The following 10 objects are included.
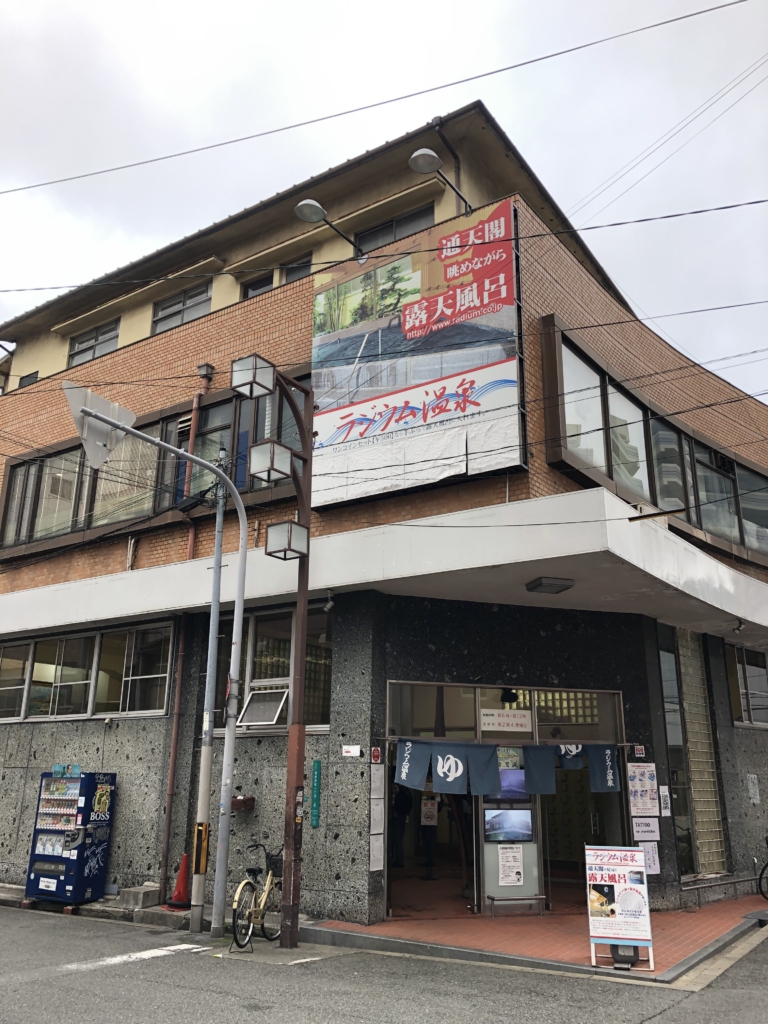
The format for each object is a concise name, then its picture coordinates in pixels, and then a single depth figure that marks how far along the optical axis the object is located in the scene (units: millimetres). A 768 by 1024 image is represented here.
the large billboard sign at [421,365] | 11875
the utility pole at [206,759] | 11484
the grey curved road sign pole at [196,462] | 10078
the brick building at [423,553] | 11781
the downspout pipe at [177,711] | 13311
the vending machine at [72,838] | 13578
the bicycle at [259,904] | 10141
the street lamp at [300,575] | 10523
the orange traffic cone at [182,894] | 12672
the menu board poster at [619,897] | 9117
